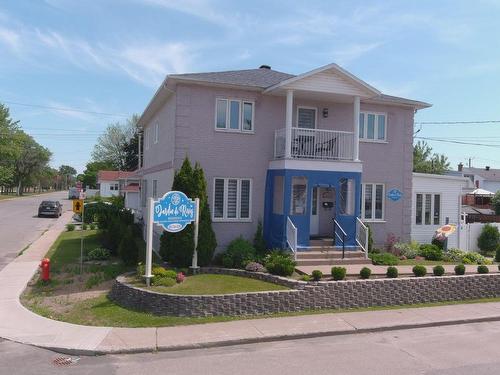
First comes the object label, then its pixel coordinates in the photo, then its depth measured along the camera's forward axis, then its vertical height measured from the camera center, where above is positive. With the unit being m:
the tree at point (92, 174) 91.74 +4.84
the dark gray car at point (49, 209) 41.62 -0.98
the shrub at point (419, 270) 13.42 -1.73
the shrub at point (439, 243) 18.95 -1.36
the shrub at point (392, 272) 13.16 -1.77
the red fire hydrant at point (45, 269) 13.85 -2.03
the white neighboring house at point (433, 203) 19.75 +0.21
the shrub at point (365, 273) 12.87 -1.76
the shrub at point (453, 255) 17.28 -1.68
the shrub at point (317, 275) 12.39 -1.78
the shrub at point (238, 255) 14.59 -1.57
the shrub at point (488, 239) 21.71 -1.32
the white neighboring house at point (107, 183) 72.69 +2.41
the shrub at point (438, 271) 13.48 -1.73
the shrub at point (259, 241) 16.02 -1.25
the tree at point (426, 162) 55.75 +5.25
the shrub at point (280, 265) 13.13 -1.67
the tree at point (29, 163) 100.12 +7.16
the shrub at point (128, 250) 15.08 -1.55
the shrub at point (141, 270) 12.66 -1.84
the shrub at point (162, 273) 12.30 -1.83
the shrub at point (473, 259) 17.08 -1.77
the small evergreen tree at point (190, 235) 13.78 -0.96
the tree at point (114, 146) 76.75 +8.78
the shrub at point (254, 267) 13.66 -1.80
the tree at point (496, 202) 40.84 +0.63
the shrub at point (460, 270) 13.75 -1.72
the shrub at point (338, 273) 12.45 -1.72
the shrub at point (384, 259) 15.52 -1.68
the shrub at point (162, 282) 11.86 -1.97
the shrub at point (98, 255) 17.59 -2.01
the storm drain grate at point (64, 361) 7.86 -2.66
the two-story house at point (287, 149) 15.82 +1.87
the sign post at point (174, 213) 12.56 -0.32
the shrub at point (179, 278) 12.37 -1.95
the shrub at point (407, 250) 17.31 -1.52
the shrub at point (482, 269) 14.12 -1.72
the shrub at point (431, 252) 17.31 -1.59
